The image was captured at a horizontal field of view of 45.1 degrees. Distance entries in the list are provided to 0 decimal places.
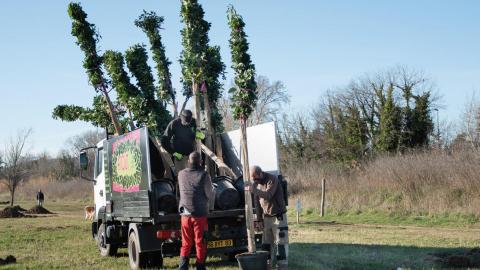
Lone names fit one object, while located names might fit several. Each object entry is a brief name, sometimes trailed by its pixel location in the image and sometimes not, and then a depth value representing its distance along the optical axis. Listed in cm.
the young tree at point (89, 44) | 1507
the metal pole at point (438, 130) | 3883
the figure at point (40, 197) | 4531
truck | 1014
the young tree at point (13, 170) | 4603
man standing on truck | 1098
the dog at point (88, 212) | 2929
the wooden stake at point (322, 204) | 2617
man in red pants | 914
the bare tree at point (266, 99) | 5388
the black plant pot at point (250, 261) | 870
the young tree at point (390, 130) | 3762
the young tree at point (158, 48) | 1428
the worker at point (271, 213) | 1002
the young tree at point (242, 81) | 970
